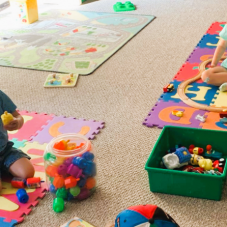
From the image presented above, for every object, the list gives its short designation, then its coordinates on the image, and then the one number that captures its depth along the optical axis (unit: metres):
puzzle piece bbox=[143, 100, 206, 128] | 1.49
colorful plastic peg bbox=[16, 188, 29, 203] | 1.16
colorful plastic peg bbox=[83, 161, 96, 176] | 1.13
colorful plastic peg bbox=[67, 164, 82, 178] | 1.12
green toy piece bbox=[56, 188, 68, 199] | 1.15
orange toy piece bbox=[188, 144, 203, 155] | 1.27
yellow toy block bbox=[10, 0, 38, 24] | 2.70
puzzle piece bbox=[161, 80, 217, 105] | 1.65
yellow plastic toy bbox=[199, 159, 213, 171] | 1.20
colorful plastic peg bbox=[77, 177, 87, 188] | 1.14
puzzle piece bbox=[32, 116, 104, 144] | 1.47
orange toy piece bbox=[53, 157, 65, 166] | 1.13
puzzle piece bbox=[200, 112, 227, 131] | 1.44
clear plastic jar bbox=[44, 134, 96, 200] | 1.13
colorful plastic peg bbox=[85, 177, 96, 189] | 1.16
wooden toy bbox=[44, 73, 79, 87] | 1.86
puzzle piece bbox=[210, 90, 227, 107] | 1.60
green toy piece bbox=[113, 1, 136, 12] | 2.90
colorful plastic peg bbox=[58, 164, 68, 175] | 1.13
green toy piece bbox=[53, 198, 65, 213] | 1.12
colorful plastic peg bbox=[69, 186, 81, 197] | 1.13
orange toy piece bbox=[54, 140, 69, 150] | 1.16
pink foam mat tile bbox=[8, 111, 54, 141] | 1.49
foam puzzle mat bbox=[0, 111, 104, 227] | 1.15
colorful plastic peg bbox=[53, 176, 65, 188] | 1.13
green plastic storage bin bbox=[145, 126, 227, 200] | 1.09
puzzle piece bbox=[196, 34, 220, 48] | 2.16
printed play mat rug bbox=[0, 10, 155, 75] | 2.11
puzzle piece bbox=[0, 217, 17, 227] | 1.09
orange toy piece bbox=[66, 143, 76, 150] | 1.17
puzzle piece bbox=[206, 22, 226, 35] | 2.34
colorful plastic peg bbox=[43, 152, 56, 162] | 1.14
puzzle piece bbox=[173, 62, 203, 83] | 1.84
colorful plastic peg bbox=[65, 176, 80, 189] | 1.12
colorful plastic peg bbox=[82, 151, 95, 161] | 1.14
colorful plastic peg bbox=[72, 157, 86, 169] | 1.12
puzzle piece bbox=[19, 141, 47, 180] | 1.29
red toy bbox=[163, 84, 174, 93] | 1.72
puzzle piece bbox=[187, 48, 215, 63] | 2.00
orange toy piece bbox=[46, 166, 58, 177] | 1.14
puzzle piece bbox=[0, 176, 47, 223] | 1.12
